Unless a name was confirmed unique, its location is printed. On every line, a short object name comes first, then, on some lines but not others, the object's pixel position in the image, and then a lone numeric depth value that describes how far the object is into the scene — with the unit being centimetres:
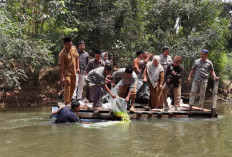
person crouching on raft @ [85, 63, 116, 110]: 800
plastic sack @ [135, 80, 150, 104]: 925
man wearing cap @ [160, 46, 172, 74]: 974
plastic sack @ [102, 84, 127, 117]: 784
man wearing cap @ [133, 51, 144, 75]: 960
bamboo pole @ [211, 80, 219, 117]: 884
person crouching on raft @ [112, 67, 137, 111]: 821
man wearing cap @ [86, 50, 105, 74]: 932
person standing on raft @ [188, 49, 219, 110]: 880
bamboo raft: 801
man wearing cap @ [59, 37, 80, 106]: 809
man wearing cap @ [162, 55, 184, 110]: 910
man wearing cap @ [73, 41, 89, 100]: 946
